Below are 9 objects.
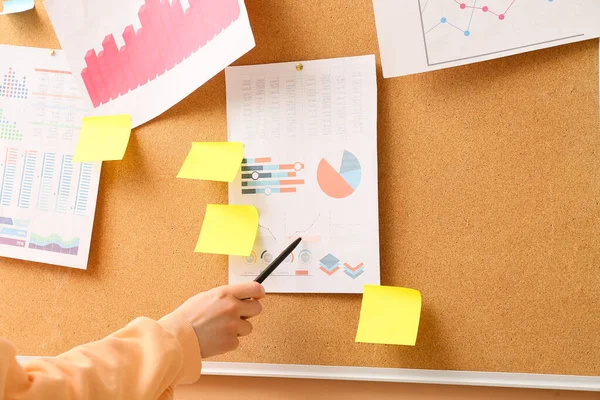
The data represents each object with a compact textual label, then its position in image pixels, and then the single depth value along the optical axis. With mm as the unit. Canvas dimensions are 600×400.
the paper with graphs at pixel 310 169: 747
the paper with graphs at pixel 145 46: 768
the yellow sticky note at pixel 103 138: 827
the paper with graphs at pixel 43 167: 854
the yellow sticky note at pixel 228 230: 774
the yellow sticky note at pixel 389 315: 716
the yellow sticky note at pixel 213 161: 781
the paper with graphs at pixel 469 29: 672
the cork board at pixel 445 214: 695
